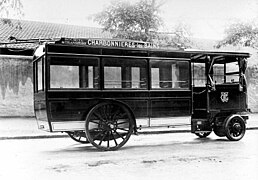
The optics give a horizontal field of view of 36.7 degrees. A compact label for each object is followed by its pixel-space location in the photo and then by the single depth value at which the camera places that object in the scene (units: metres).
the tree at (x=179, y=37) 18.02
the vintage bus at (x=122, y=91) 7.96
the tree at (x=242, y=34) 20.95
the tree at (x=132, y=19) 16.95
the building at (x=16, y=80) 17.33
